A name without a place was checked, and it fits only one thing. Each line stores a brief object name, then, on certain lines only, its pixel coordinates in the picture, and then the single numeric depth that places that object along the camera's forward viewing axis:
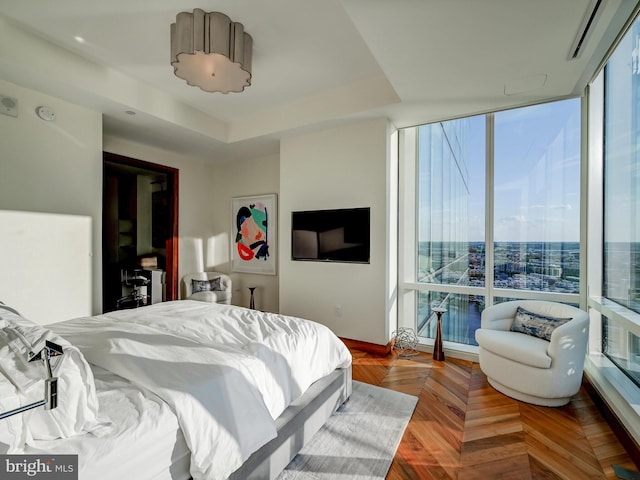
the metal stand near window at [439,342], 3.17
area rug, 1.64
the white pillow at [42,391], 0.92
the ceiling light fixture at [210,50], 2.09
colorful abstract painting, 4.55
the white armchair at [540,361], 2.20
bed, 0.96
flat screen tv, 3.42
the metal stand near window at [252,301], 4.38
